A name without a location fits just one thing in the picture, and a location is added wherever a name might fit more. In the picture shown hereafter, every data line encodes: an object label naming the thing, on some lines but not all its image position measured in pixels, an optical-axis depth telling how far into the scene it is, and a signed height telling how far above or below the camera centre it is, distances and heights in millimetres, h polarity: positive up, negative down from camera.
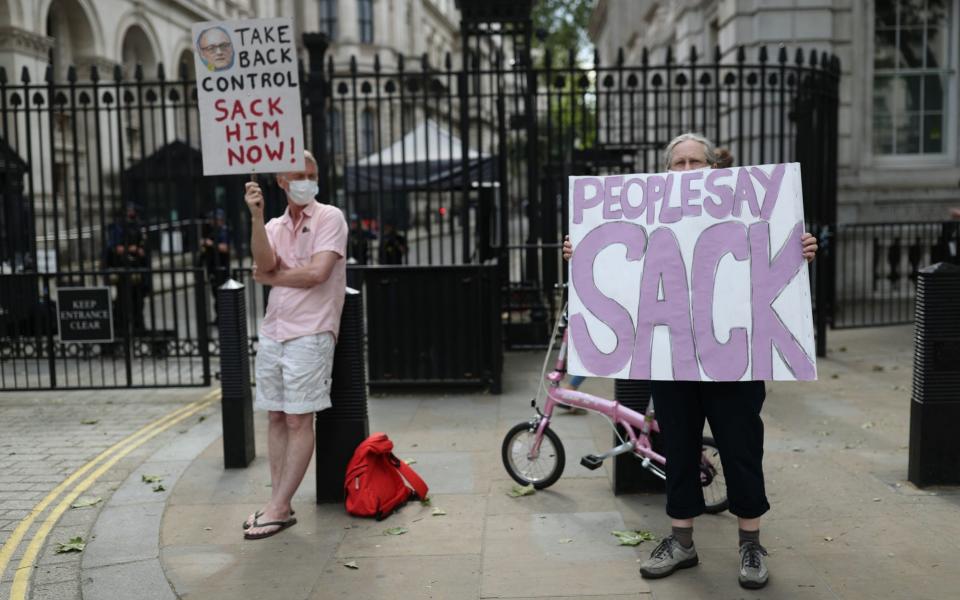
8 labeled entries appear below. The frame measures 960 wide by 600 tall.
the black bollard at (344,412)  5293 -987
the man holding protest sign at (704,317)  4098 -393
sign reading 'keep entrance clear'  9070 -678
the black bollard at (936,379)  5160 -860
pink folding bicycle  5059 -1216
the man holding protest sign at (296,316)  4859 -402
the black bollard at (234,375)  6055 -871
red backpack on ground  5137 -1355
